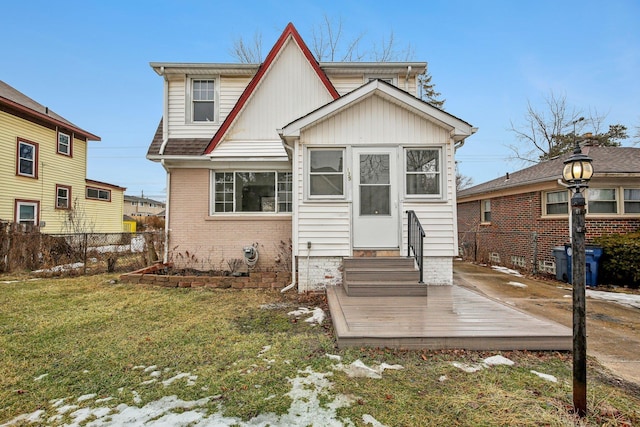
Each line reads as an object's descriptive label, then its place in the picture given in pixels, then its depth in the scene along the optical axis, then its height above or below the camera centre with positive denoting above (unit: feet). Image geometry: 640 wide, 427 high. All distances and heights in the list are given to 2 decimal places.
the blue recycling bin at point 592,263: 25.94 -3.34
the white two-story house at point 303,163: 20.92 +4.92
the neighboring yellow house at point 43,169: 41.77 +8.61
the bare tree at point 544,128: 71.36 +23.66
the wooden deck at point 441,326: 11.61 -4.28
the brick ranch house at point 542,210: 28.48 +1.58
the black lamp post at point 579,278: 7.55 -1.35
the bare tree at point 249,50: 55.52 +32.42
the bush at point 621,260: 24.89 -3.00
